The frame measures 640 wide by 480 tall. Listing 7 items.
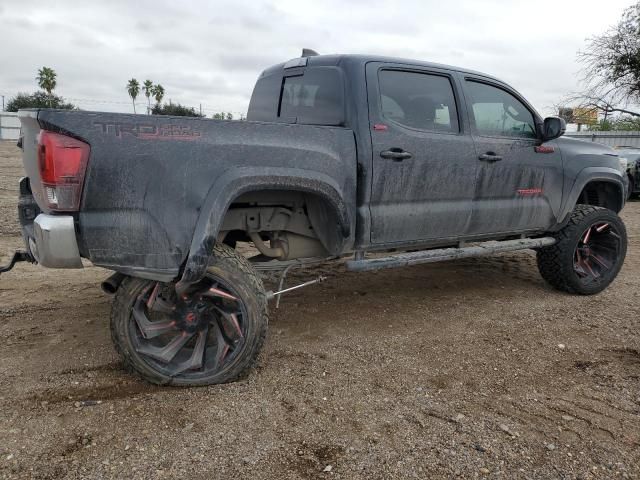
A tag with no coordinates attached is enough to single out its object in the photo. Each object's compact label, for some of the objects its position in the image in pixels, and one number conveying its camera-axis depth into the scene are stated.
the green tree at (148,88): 67.00
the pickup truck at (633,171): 12.16
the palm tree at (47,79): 57.78
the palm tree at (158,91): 67.75
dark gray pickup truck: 2.60
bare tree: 21.88
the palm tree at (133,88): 69.31
